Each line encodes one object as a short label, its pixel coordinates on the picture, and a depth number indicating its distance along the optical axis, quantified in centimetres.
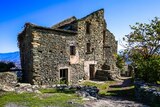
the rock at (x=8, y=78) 1034
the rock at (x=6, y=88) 871
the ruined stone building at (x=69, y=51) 1263
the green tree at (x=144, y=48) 1080
